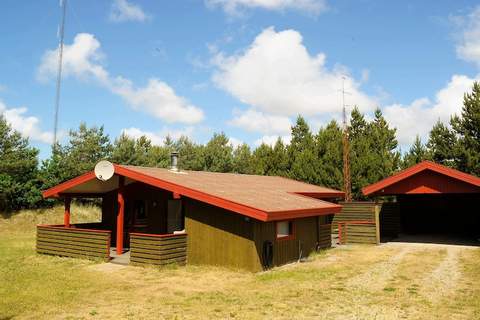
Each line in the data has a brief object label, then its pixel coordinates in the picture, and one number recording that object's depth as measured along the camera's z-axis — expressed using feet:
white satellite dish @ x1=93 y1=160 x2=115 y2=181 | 46.60
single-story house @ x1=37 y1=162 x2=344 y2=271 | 41.22
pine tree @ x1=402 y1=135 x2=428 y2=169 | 120.47
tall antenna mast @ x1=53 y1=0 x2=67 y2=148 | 120.63
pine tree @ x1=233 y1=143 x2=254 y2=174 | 172.71
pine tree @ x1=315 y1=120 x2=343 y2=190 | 114.73
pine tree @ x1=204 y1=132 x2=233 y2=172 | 165.99
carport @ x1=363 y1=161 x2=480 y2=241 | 63.05
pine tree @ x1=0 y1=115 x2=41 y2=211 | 95.40
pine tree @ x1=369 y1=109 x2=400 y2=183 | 113.91
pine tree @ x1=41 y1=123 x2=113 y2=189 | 106.52
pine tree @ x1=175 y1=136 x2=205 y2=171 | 164.55
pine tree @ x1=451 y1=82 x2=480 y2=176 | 110.32
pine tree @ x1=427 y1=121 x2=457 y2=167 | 118.32
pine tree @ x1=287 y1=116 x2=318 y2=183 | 118.73
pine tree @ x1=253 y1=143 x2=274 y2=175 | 134.21
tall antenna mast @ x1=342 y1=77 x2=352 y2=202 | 91.56
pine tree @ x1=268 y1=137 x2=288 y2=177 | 131.85
